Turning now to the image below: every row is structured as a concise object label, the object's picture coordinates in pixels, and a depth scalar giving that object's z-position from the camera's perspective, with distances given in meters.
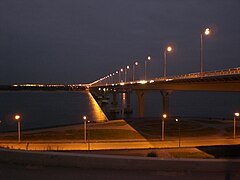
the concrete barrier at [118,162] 7.54
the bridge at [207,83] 26.94
